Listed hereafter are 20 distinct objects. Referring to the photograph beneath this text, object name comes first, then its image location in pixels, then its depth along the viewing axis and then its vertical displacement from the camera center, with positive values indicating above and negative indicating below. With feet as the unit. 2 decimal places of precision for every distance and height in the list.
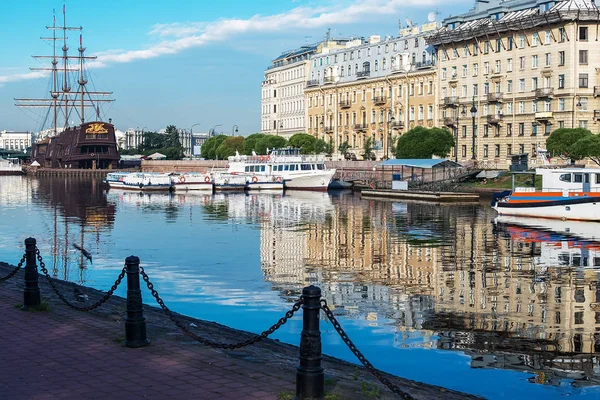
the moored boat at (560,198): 160.97 -7.04
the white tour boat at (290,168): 311.68 -2.13
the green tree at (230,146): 477.36 +9.37
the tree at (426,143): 285.84 +6.43
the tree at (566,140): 231.09 +5.88
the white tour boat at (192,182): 312.09 -7.07
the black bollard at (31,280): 50.39 -7.03
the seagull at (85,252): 101.71 -11.10
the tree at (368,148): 358.02 +6.00
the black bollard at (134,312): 42.09 -7.43
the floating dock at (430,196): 229.04 -9.51
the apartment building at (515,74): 263.29 +29.71
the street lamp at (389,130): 355.36 +13.52
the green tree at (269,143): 422.82 +9.74
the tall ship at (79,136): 479.00 +15.75
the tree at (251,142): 442.09 +10.82
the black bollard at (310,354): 33.30 -7.63
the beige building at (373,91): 343.26 +31.52
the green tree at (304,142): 395.55 +9.52
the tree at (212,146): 522.47 +10.41
